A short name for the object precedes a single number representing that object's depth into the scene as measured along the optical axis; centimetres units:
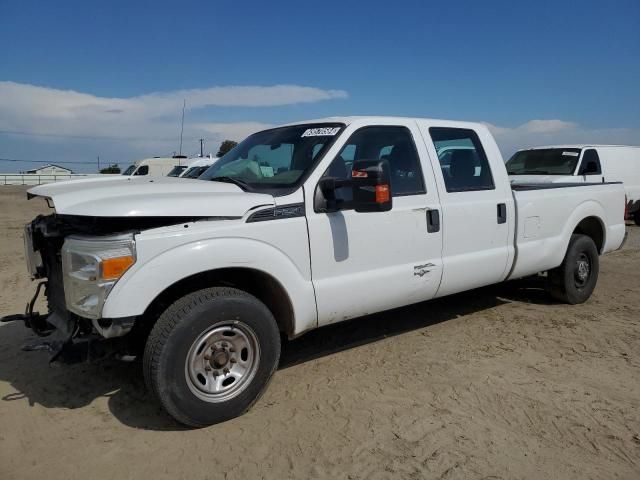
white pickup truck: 296
